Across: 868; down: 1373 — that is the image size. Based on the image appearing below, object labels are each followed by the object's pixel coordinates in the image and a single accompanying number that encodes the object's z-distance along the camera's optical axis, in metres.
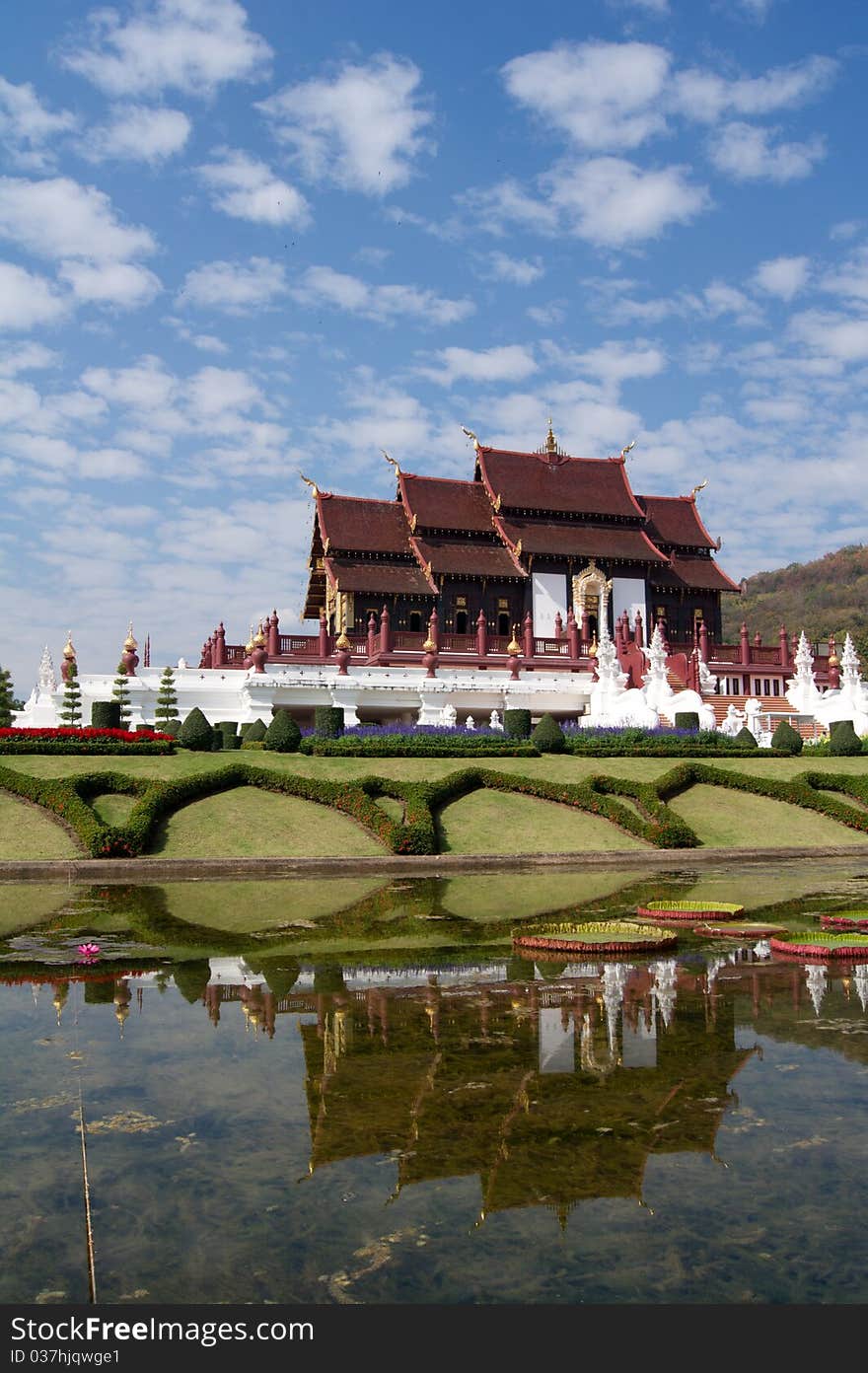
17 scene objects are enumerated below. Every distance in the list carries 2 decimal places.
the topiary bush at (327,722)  27.62
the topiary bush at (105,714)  27.61
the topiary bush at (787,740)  28.64
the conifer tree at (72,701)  29.52
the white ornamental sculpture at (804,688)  35.62
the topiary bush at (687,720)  31.14
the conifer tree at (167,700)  30.38
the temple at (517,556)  44.16
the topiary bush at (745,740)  28.95
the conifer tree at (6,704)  30.14
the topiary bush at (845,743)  29.08
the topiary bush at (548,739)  26.98
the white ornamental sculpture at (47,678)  33.69
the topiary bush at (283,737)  25.83
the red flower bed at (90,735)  24.02
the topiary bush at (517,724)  28.84
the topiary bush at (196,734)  25.66
